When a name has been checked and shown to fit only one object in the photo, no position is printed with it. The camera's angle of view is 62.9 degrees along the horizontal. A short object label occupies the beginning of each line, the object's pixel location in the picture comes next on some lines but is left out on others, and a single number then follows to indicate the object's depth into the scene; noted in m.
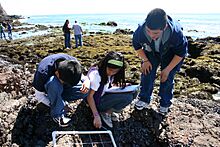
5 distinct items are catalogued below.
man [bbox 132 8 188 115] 2.07
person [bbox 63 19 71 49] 10.15
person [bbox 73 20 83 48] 10.05
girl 2.24
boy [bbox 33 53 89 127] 2.05
